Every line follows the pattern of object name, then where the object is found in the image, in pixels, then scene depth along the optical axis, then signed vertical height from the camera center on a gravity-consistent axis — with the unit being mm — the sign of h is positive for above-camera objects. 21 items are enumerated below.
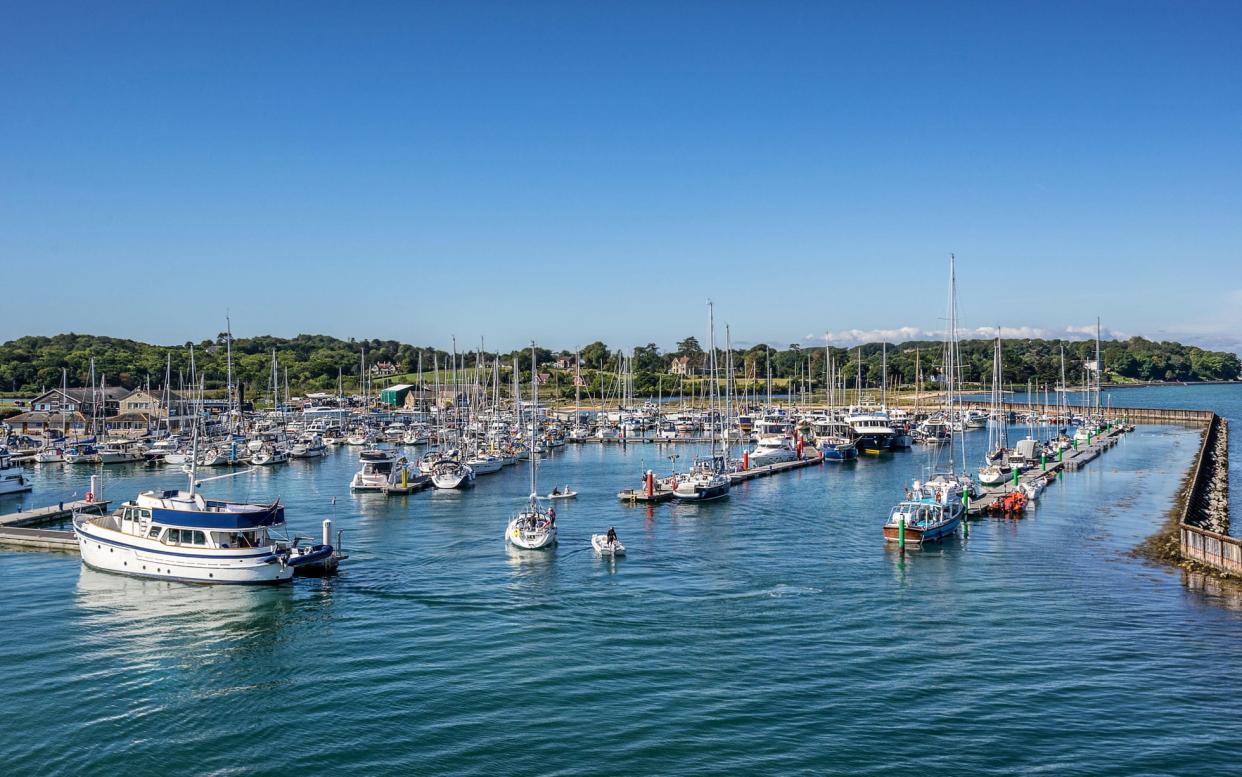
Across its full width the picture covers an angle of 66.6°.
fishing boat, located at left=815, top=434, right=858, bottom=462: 108312 -7732
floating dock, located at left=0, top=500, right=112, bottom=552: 55500 -8517
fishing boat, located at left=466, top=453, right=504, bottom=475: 95106 -7823
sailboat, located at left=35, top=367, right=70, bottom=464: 106688 -6881
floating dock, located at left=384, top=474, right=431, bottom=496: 79875 -8492
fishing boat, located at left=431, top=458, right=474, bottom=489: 83375 -7827
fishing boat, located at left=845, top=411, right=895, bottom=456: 118562 -6670
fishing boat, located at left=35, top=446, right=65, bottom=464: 106500 -7186
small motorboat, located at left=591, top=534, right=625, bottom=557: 52469 -9013
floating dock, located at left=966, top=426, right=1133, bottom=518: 68625 -8620
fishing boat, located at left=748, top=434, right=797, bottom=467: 103188 -7735
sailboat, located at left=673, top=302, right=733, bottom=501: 75125 -7993
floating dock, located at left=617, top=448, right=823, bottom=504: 74750 -8731
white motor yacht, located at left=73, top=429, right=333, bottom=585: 45281 -7416
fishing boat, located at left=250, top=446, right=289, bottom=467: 107188 -7664
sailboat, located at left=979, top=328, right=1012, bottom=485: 84312 -7806
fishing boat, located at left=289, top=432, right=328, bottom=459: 114312 -7215
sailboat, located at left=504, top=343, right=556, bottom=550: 53750 -8289
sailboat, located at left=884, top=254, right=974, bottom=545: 55344 -8034
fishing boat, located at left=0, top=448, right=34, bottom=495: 79688 -7357
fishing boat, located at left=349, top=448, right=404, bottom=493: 80750 -7471
